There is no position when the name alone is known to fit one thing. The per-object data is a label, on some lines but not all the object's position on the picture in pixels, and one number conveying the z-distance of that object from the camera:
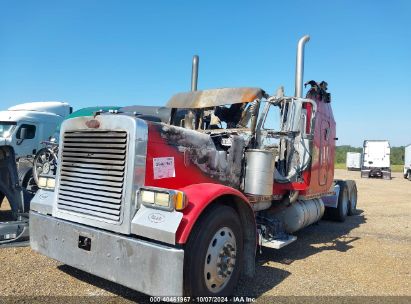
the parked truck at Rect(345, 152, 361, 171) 42.75
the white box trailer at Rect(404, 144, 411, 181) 32.00
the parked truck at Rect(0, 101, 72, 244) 8.68
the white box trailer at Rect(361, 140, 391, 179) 31.73
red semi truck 3.51
